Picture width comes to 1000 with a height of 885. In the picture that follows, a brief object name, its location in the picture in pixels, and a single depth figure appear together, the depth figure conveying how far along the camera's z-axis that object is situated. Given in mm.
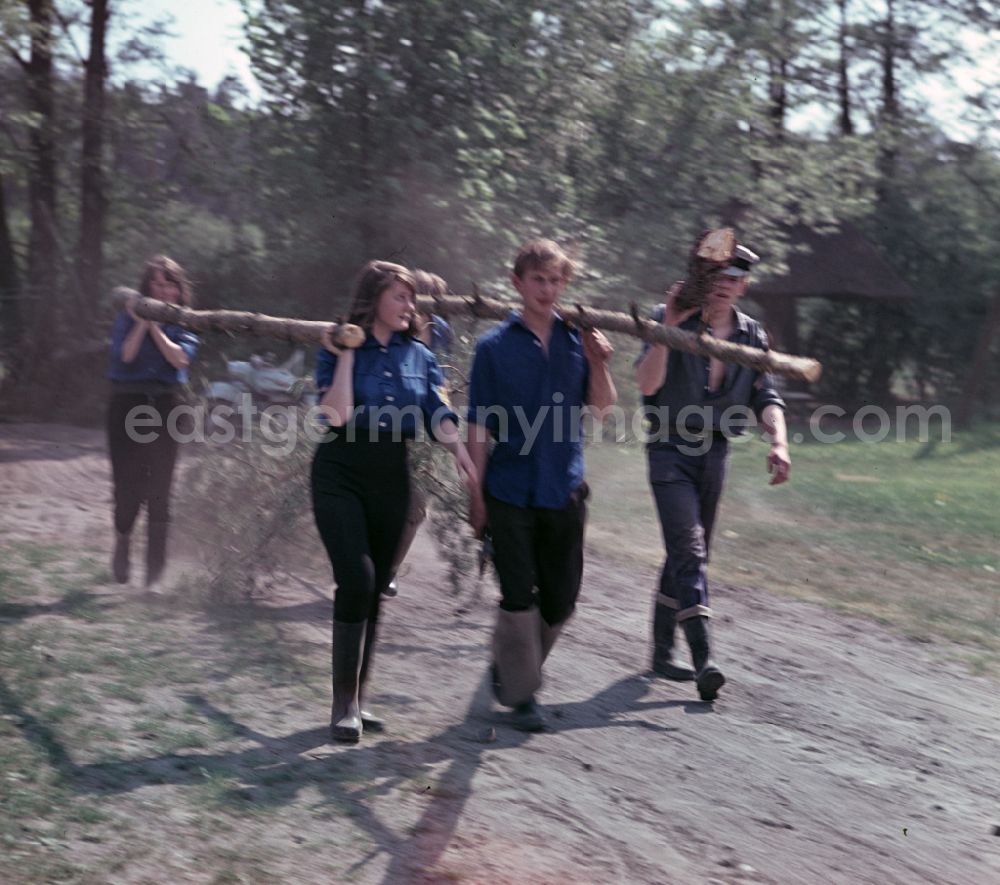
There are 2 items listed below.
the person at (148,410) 7555
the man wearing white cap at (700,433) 6027
